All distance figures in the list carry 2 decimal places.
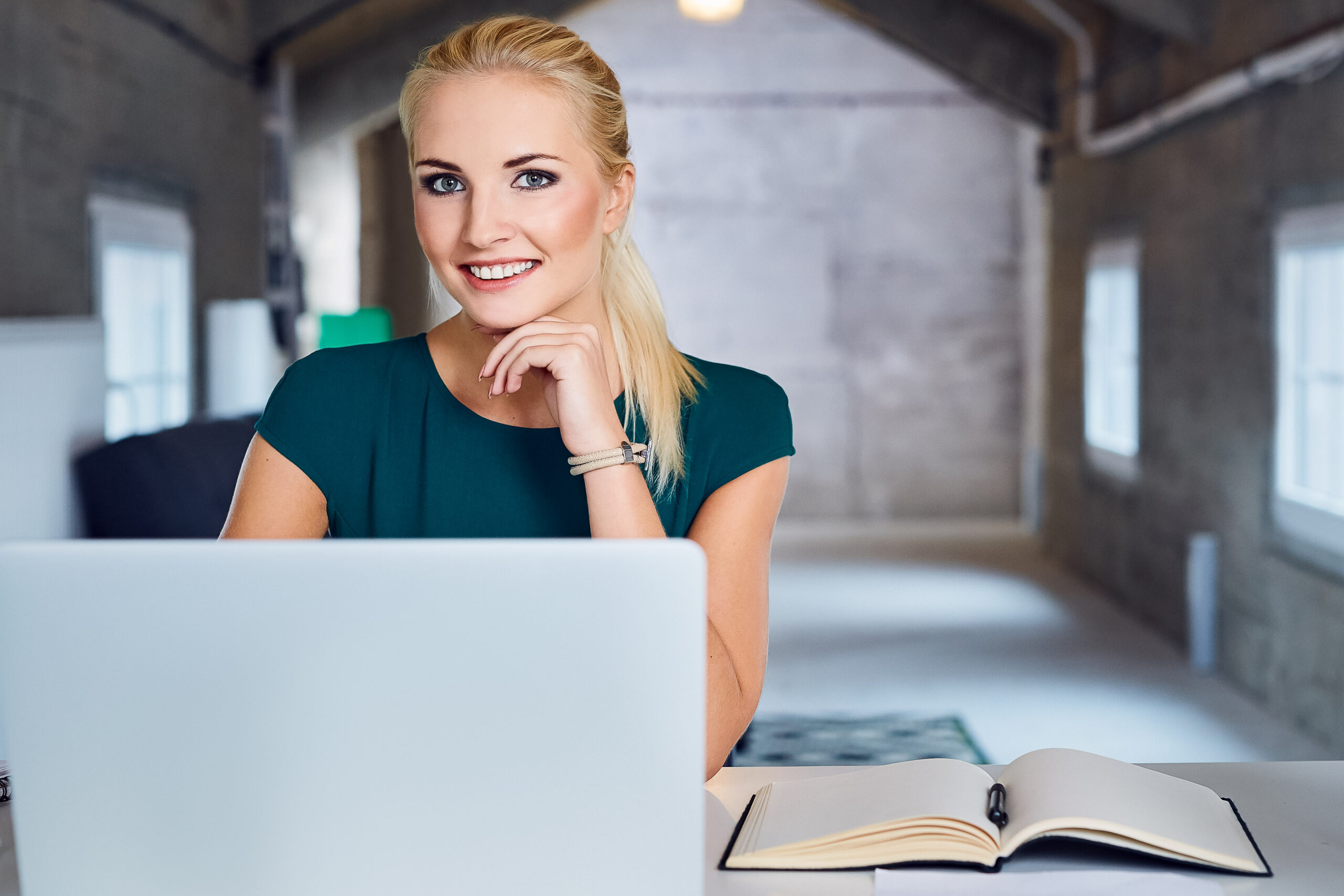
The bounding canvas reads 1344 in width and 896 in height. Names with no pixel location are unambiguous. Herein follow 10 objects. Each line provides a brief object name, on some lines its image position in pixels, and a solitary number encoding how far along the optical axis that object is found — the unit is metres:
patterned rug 3.87
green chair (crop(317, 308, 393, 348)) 6.23
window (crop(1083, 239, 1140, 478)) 6.23
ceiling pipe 3.96
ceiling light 5.82
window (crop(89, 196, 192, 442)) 4.28
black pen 0.98
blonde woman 1.23
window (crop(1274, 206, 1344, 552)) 4.04
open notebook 0.93
